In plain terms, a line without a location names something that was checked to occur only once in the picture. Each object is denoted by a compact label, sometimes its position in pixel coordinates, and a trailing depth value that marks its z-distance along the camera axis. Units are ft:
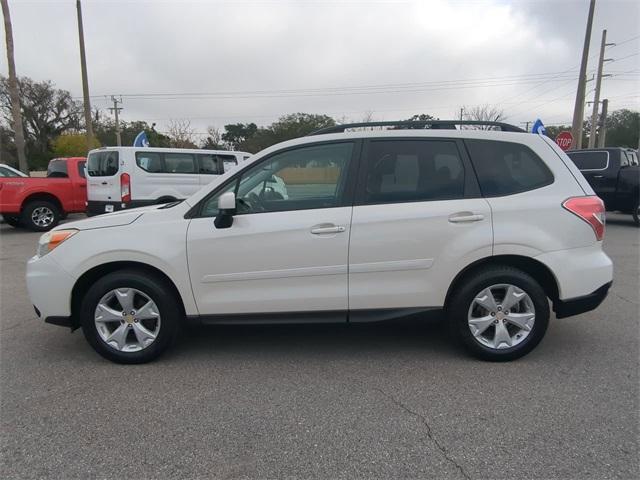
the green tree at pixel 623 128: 179.73
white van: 32.96
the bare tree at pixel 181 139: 143.35
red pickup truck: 34.58
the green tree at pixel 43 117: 181.88
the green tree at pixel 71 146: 170.19
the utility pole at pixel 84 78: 62.64
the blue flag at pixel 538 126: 35.47
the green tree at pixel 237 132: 263.29
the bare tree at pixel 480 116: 130.13
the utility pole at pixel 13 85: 55.93
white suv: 11.11
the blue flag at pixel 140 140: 50.75
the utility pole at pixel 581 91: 62.44
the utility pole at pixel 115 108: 180.53
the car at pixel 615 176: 36.22
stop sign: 53.36
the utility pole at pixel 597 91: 88.99
